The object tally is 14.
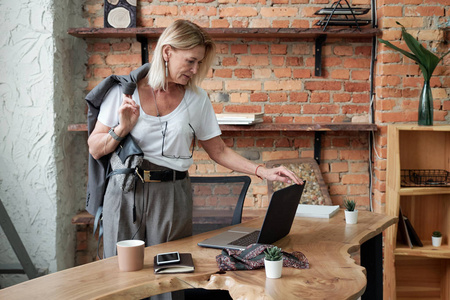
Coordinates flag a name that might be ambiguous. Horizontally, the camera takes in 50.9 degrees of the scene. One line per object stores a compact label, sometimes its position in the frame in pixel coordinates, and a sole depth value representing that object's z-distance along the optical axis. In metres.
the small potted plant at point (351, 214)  2.16
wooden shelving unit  3.03
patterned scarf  1.51
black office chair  2.20
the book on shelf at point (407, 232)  2.94
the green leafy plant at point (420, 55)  2.88
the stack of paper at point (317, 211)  2.28
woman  1.95
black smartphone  1.50
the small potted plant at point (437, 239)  2.96
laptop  1.68
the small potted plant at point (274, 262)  1.41
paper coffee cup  1.46
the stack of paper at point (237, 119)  2.96
